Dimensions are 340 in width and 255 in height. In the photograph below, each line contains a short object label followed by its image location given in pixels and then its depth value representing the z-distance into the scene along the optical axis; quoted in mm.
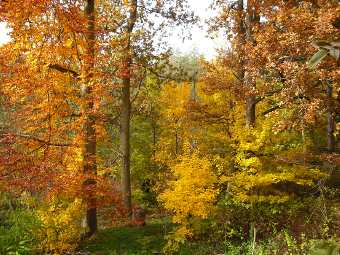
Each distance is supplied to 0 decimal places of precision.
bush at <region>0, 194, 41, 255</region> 7207
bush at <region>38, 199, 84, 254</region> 12531
